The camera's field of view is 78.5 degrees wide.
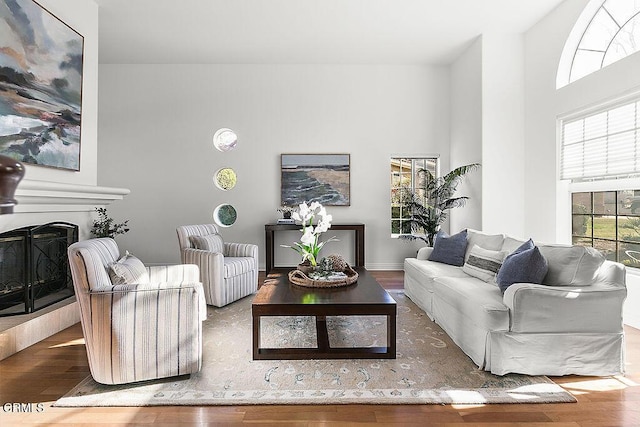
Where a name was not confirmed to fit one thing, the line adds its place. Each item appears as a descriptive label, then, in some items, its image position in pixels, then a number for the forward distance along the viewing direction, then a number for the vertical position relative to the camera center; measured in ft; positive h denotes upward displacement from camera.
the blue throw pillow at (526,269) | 8.50 -1.15
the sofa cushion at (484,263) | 10.58 -1.33
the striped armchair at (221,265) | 12.92 -1.75
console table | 18.78 -1.03
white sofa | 7.91 -2.23
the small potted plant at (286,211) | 19.33 +0.16
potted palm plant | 17.97 +0.60
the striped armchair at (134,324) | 7.27 -2.09
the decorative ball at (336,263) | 11.35 -1.42
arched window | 12.01 +5.95
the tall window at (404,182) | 21.02 +1.79
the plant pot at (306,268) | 11.42 -1.58
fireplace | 10.46 -1.63
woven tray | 10.31 -1.78
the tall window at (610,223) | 11.65 -0.19
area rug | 7.05 -3.29
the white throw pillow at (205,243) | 14.12 -1.06
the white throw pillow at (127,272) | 8.16 -1.28
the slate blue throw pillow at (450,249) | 13.19 -1.15
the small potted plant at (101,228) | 14.60 -0.58
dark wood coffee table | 8.63 -2.10
